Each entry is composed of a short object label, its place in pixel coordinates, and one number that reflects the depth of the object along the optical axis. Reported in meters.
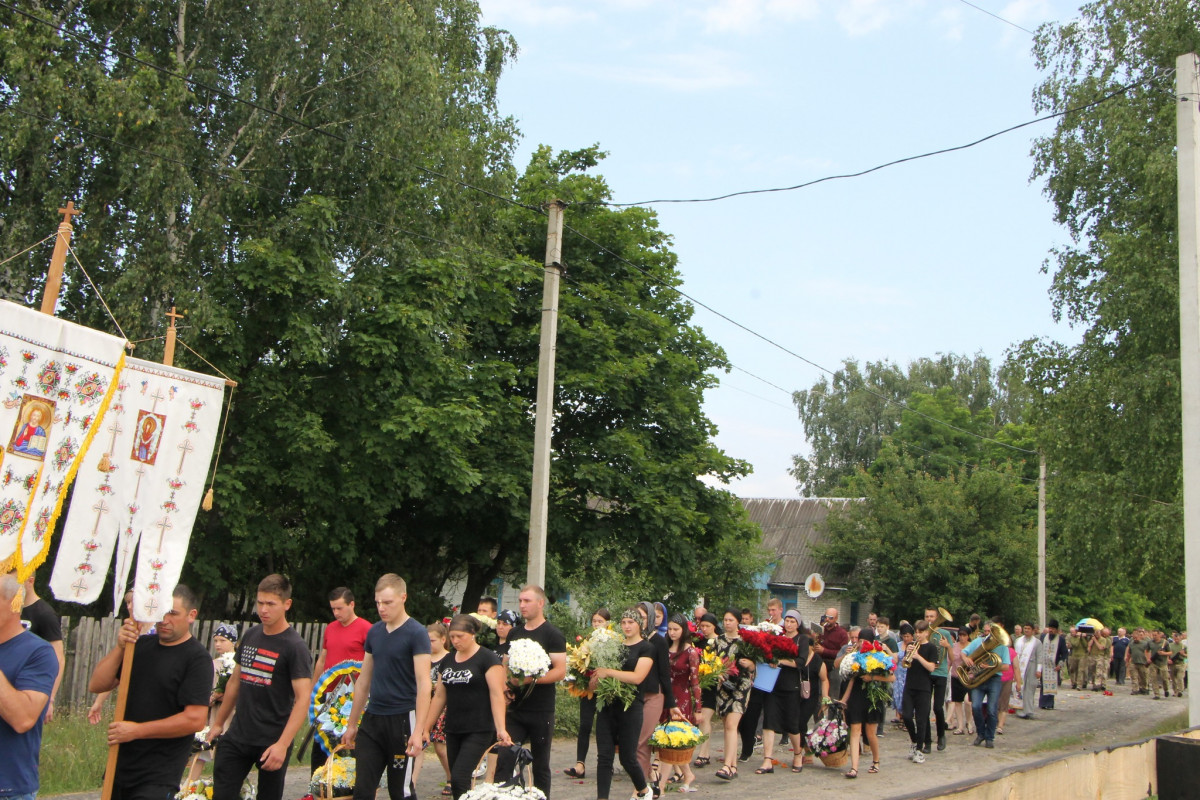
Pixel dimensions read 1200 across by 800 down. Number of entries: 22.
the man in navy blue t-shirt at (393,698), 7.45
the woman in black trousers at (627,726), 9.61
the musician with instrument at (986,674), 16.70
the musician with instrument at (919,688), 14.58
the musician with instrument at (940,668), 15.52
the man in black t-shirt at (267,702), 6.97
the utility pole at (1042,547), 32.38
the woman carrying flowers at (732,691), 12.62
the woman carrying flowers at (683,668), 11.92
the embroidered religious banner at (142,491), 6.27
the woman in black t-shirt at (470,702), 7.82
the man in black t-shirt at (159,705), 5.76
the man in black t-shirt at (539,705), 8.52
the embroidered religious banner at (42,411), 6.03
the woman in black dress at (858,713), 13.06
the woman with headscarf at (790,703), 13.17
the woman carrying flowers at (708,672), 12.55
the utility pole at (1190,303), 12.83
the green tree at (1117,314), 22.83
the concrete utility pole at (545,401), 14.62
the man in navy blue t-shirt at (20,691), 4.89
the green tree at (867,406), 66.50
